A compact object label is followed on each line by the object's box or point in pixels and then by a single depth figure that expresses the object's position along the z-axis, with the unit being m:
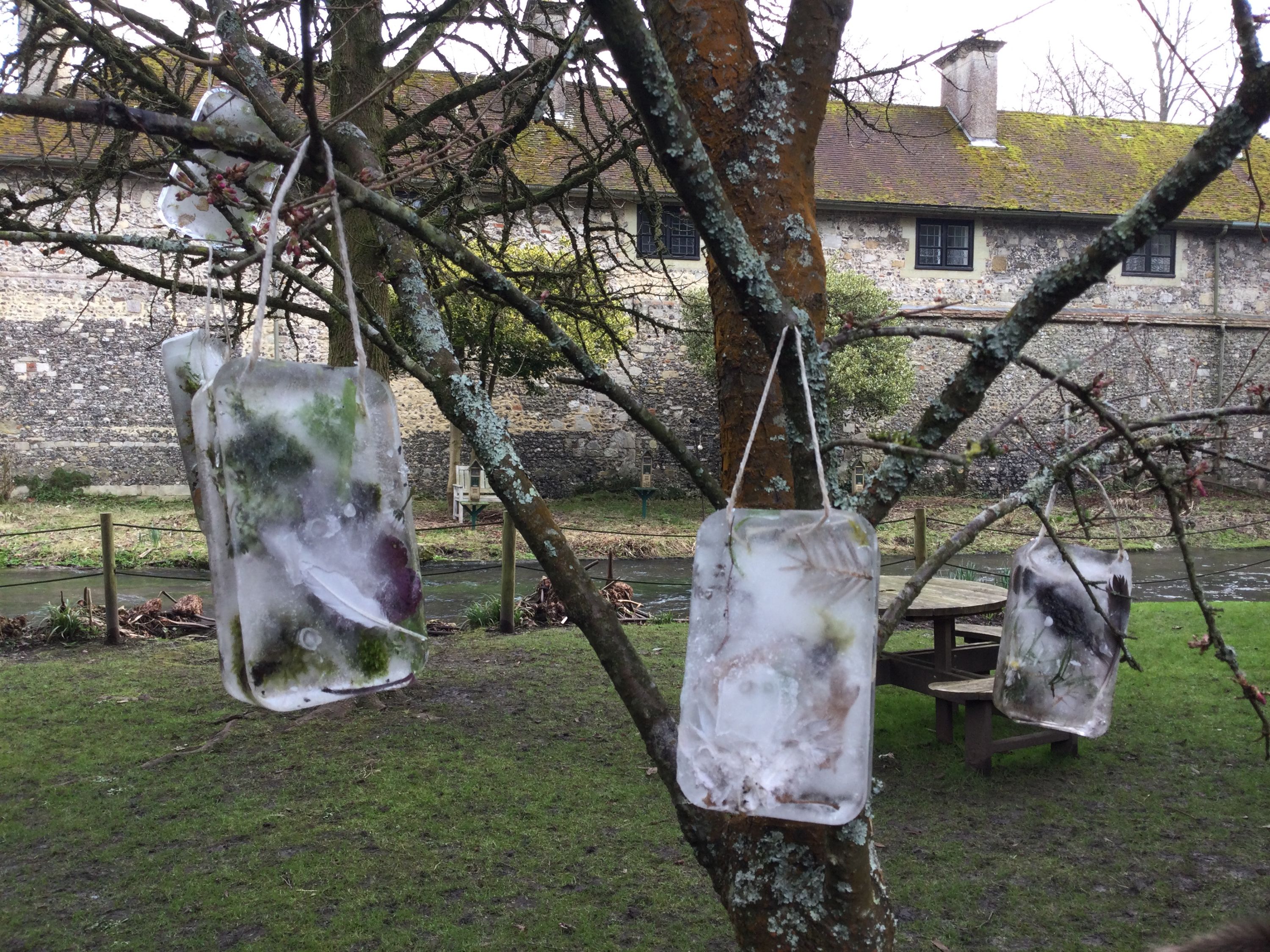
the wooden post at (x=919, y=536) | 7.60
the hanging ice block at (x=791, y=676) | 1.26
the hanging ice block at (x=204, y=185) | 2.32
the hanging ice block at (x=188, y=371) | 1.75
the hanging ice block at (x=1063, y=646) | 2.14
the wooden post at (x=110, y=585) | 7.41
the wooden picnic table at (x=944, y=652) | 4.95
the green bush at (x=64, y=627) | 7.62
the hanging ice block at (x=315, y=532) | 1.32
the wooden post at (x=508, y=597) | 7.78
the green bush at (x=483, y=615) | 8.38
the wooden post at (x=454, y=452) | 16.80
